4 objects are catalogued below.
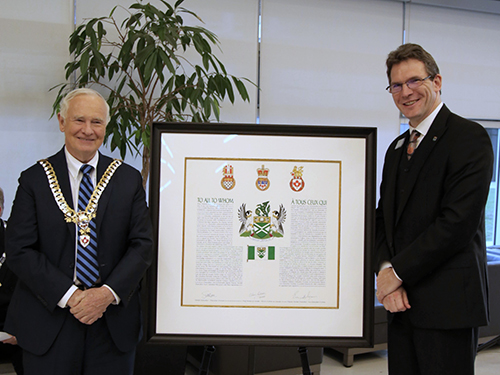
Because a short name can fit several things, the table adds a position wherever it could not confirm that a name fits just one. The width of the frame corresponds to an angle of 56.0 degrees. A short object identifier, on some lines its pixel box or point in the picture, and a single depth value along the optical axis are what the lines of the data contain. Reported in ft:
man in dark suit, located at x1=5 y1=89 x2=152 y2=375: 5.21
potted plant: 9.11
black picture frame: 5.83
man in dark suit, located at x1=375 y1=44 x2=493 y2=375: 5.15
